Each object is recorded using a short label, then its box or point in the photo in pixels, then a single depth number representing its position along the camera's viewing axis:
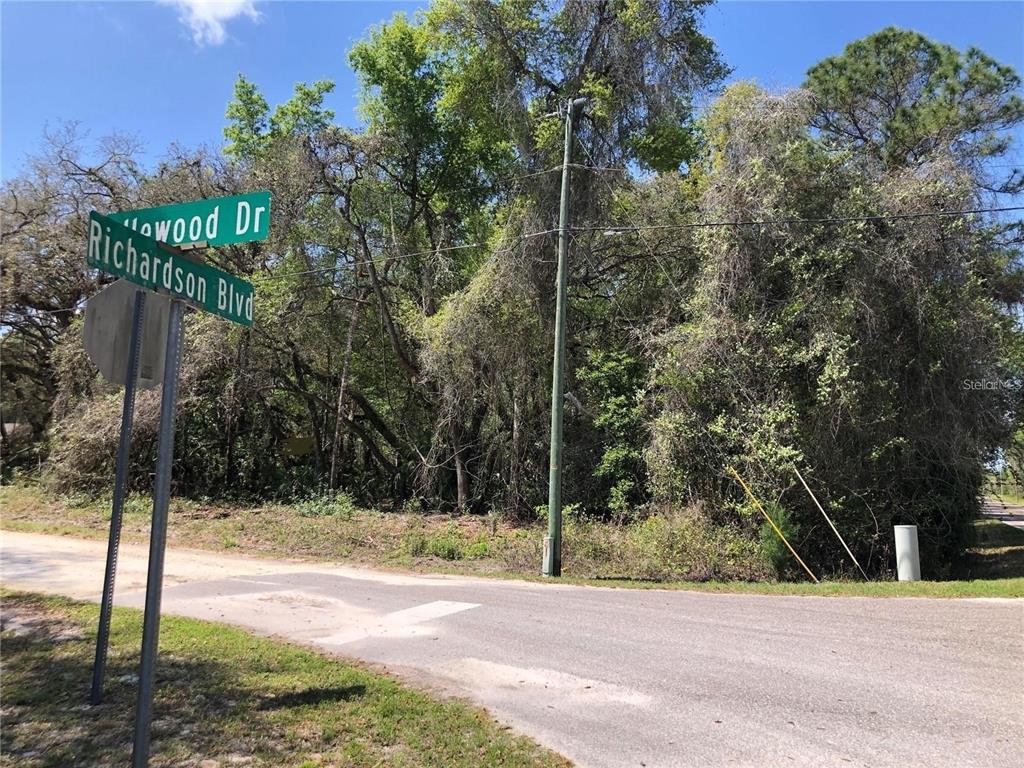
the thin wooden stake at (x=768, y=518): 12.70
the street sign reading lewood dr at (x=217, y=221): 3.81
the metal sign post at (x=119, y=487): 4.35
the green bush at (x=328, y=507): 18.25
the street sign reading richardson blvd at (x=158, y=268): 3.34
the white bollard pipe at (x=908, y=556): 12.07
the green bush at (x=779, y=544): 12.96
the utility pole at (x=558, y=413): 12.72
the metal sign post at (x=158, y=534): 3.01
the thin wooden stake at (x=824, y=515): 12.87
